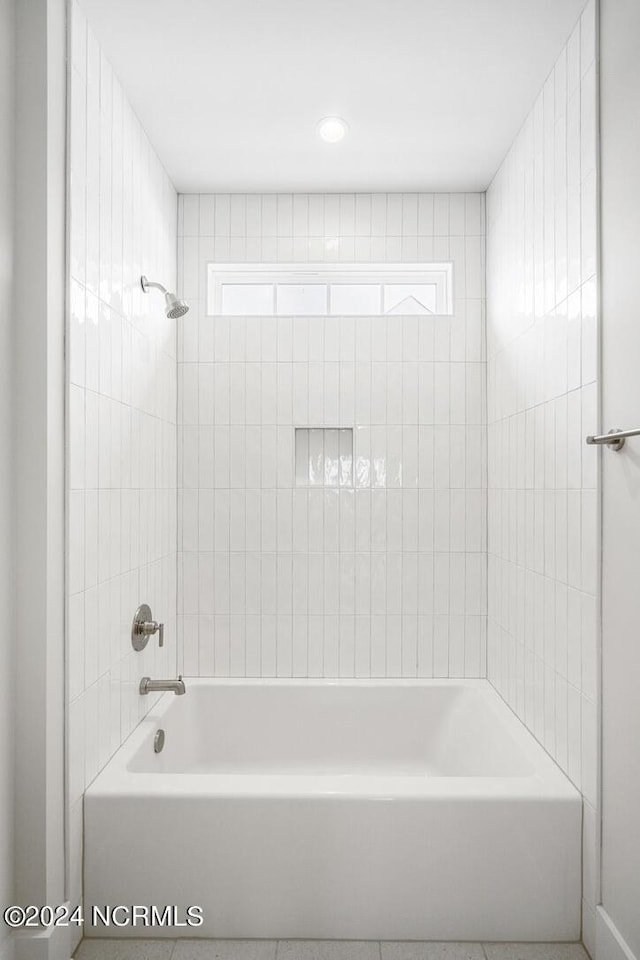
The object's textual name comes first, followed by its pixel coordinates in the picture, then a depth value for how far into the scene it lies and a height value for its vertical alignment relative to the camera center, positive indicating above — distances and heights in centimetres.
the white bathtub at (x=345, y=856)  171 -103
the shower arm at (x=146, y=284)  223 +70
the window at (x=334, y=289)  282 +87
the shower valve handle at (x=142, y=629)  213 -51
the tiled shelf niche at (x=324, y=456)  274 +11
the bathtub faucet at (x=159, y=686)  221 -72
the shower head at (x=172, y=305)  220 +63
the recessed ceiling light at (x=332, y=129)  221 +126
